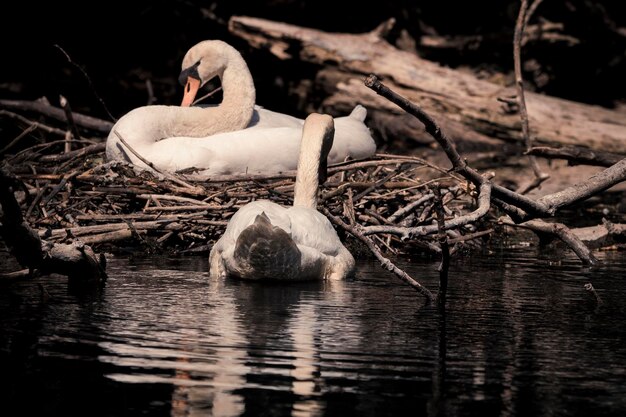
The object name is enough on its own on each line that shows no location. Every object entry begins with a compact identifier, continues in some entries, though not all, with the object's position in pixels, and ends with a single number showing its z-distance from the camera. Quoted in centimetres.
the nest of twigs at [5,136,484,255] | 1934
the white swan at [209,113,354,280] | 1495
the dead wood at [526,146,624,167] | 1525
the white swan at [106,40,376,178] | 2195
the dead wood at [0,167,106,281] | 1231
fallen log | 3328
